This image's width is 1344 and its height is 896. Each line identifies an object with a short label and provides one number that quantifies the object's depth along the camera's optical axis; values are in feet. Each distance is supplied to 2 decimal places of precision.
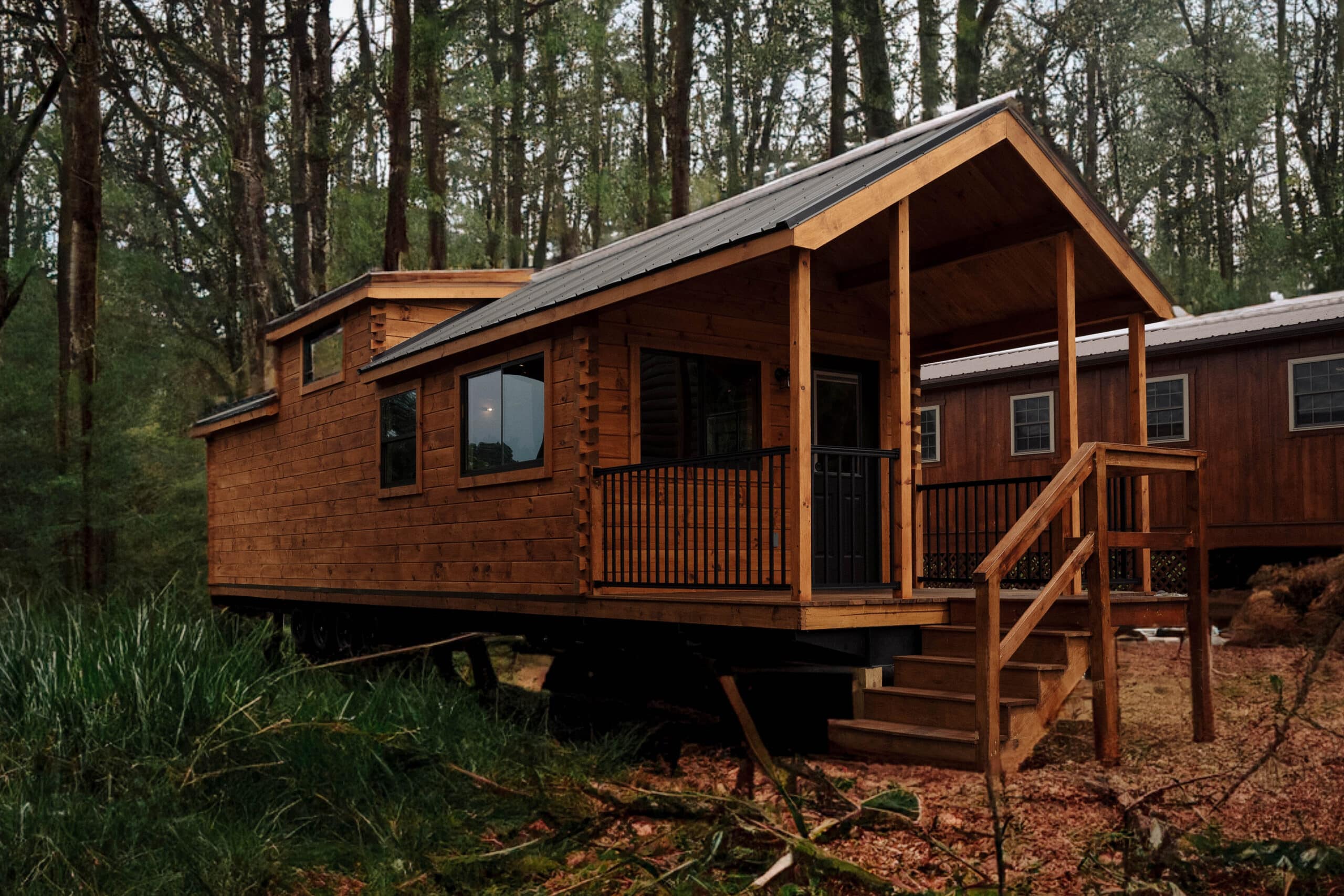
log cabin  23.41
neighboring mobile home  44.32
